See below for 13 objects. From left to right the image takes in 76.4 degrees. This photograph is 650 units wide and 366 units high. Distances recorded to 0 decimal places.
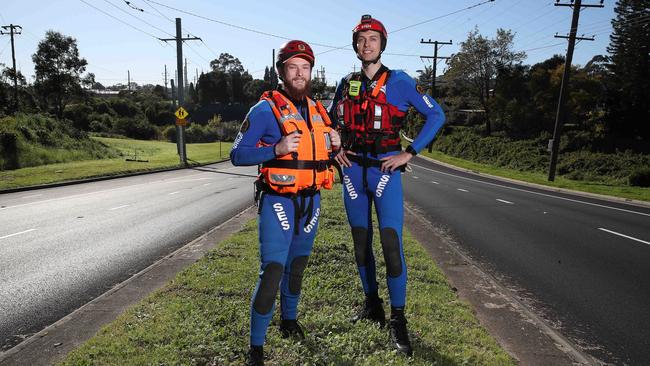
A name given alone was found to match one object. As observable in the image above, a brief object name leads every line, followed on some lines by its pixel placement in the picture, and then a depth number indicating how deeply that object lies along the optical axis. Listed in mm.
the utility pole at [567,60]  23281
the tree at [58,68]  49978
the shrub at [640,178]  23797
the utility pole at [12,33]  45938
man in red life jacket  3596
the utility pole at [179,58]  27748
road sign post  27422
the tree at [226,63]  129375
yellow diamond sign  27344
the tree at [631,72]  34406
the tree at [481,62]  52219
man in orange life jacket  3082
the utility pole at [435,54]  48875
